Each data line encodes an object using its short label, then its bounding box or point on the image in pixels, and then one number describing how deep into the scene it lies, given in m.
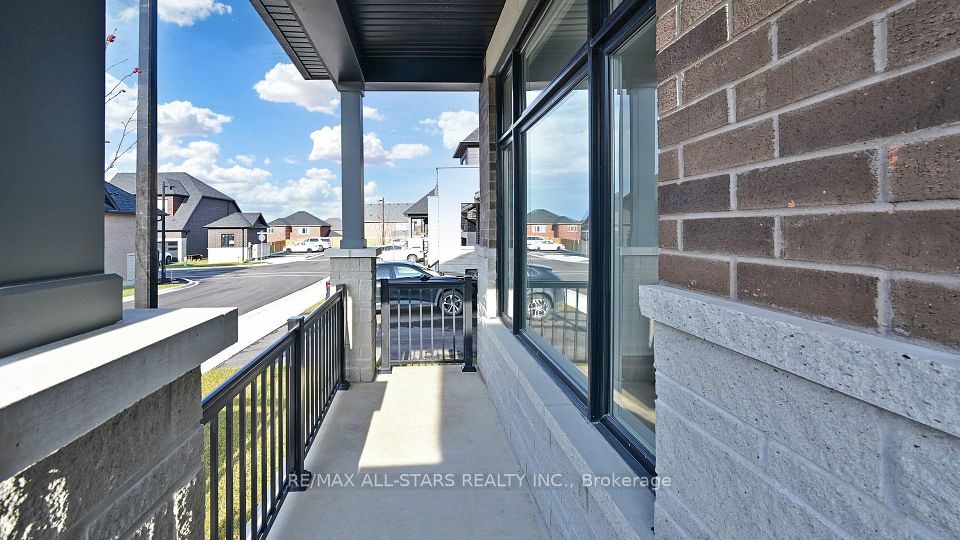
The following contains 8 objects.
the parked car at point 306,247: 50.59
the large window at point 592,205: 1.71
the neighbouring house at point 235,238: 36.78
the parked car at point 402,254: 26.52
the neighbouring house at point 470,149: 21.73
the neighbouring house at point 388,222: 55.84
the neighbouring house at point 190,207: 39.78
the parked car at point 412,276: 10.26
